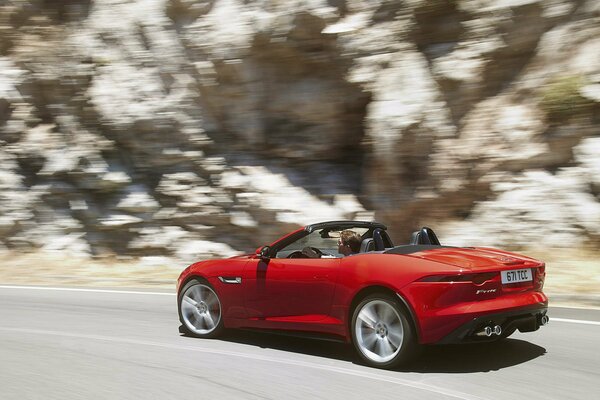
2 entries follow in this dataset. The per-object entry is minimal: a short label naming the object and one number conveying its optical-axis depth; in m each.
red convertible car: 4.86
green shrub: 10.79
